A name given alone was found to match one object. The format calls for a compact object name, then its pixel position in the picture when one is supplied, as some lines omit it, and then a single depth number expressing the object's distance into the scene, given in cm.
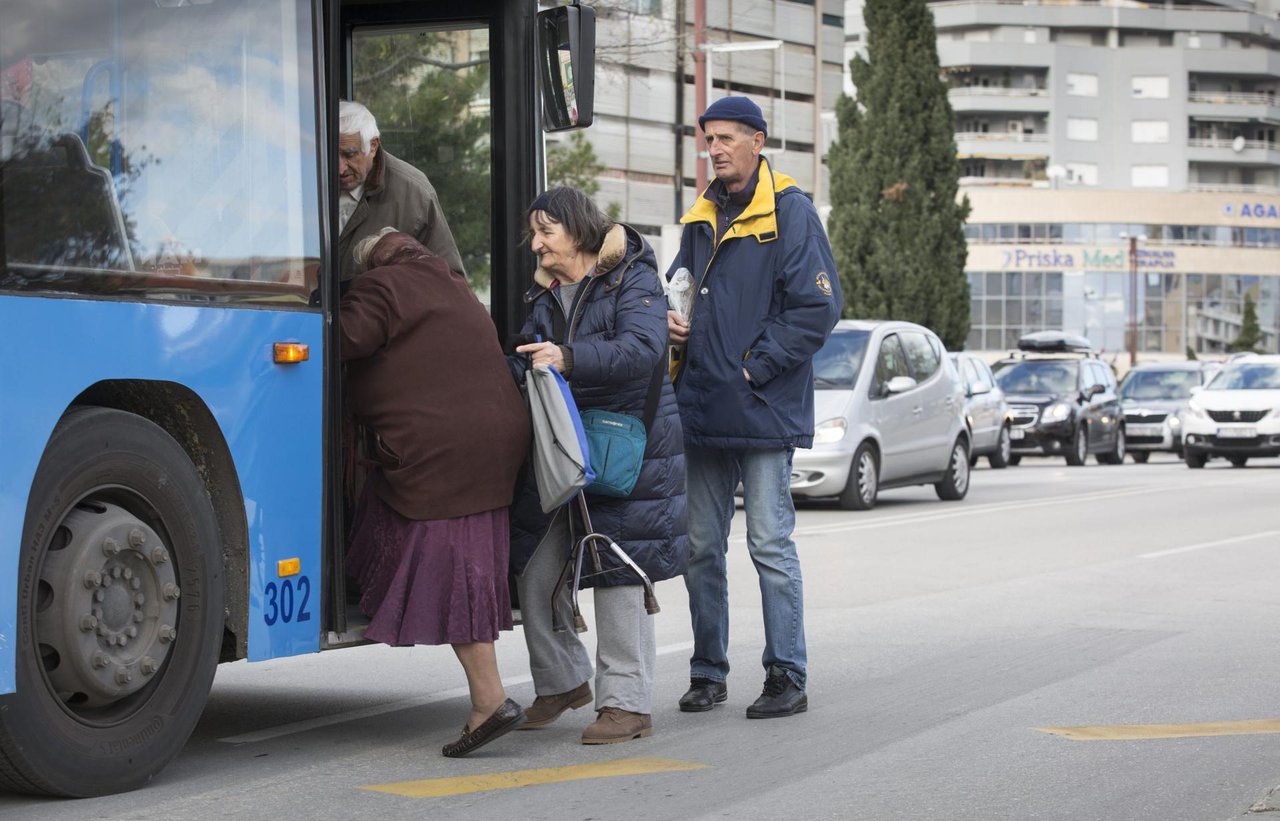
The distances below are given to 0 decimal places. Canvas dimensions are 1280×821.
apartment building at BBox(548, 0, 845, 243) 2944
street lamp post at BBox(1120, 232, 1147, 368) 8756
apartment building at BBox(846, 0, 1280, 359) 9619
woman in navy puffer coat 634
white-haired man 664
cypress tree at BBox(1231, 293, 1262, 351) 8912
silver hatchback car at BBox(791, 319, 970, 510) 1833
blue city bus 493
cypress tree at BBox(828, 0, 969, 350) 4053
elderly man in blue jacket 689
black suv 3241
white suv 2916
